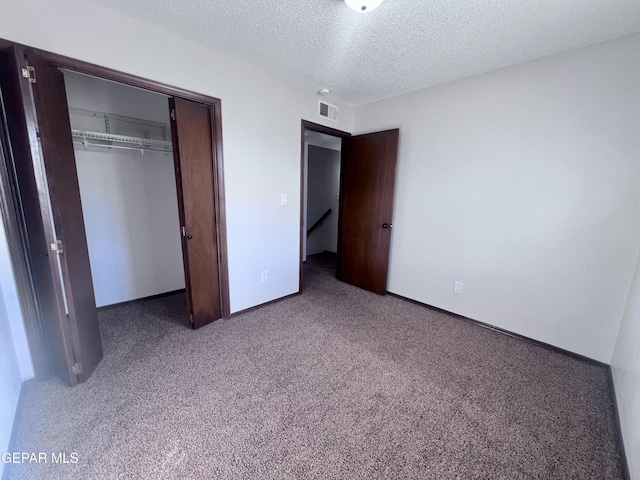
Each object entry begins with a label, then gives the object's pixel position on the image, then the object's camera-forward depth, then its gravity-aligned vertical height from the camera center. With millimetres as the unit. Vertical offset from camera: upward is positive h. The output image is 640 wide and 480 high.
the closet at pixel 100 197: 1470 -80
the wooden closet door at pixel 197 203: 2090 -116
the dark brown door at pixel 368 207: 3081 -164
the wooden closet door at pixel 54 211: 1407 -154
